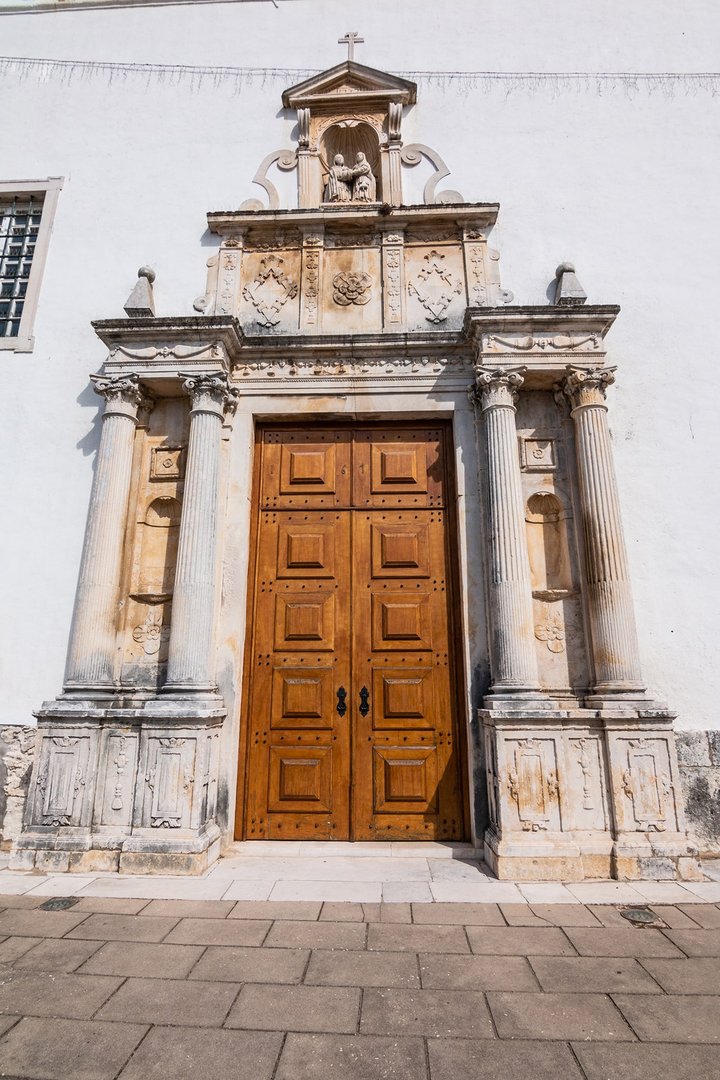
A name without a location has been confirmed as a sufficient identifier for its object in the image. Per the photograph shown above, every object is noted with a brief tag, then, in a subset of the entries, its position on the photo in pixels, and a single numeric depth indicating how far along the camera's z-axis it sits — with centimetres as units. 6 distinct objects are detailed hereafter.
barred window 644
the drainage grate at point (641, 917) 343
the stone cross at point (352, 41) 703
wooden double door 498
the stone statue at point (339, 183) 640
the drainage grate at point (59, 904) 365
